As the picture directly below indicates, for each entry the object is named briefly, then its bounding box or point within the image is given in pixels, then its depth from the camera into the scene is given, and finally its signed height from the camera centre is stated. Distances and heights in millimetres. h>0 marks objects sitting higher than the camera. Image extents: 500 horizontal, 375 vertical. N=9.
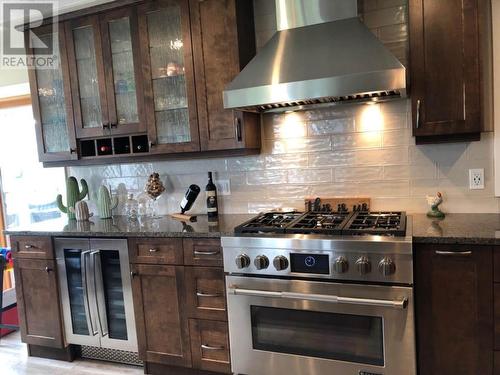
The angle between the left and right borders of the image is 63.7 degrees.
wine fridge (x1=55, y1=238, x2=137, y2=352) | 2623 -866
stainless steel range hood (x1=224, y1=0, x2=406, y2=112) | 1922 +436
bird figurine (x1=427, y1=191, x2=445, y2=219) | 2355 -372
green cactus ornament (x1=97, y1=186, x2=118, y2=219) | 3102 -311
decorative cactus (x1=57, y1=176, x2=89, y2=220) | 3195 -251
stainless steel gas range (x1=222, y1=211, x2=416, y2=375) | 1937 -742
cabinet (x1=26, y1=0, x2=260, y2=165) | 2574 +547
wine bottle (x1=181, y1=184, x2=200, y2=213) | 2838 -280
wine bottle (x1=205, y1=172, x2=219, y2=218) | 2820 -308
